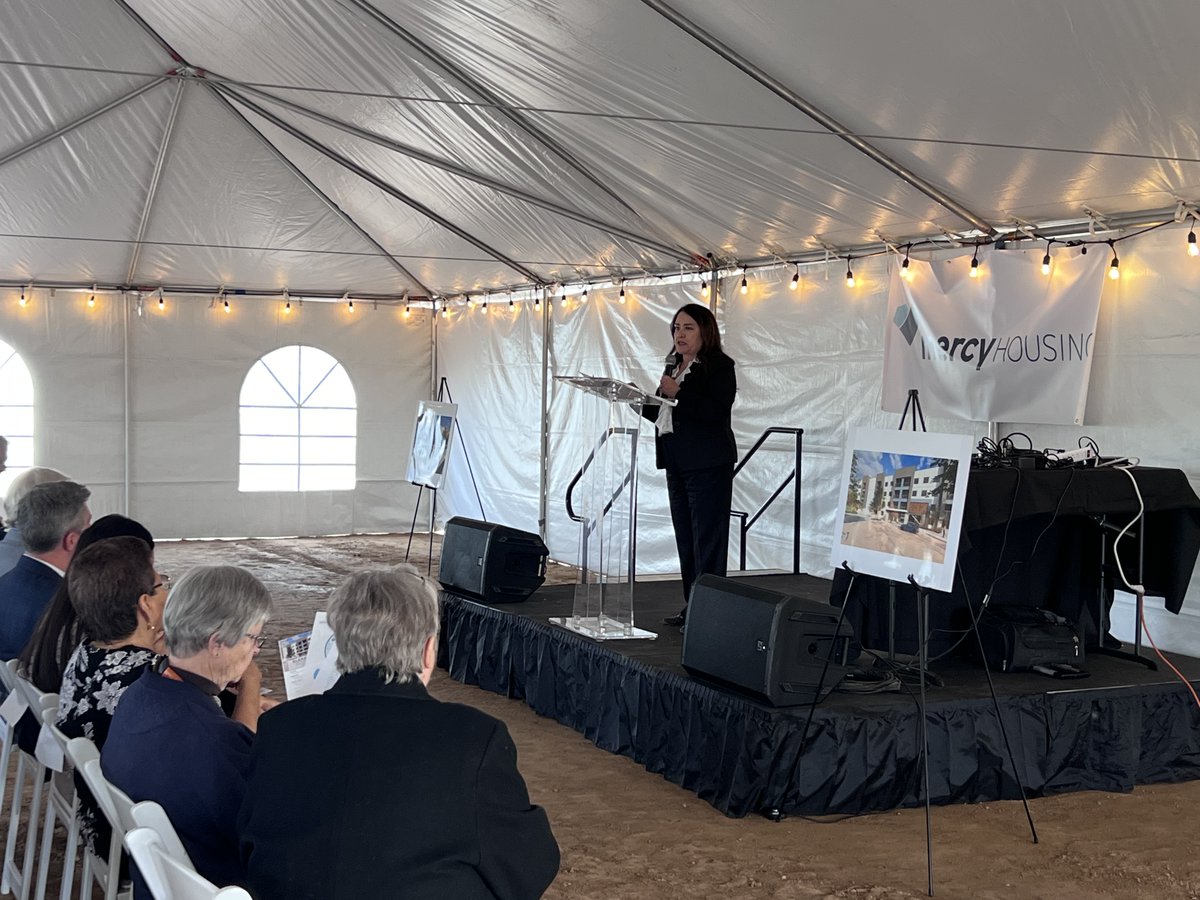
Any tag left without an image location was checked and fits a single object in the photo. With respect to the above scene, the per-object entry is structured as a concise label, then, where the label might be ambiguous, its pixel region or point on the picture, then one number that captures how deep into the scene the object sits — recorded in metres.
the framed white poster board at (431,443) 9.71
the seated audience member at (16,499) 3.95
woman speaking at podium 4.93
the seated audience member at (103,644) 2.57
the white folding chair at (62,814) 2.63
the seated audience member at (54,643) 2.83
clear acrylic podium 4.95
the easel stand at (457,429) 11.53
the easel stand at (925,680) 3.37
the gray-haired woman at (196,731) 2.15
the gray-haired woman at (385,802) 1.80
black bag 4.57
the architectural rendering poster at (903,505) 3.57
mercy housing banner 5.80
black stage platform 3.96
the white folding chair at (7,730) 2.86
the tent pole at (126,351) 11.14
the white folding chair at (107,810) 1.99
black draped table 4.54
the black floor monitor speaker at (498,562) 5.91
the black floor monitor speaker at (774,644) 3.91
